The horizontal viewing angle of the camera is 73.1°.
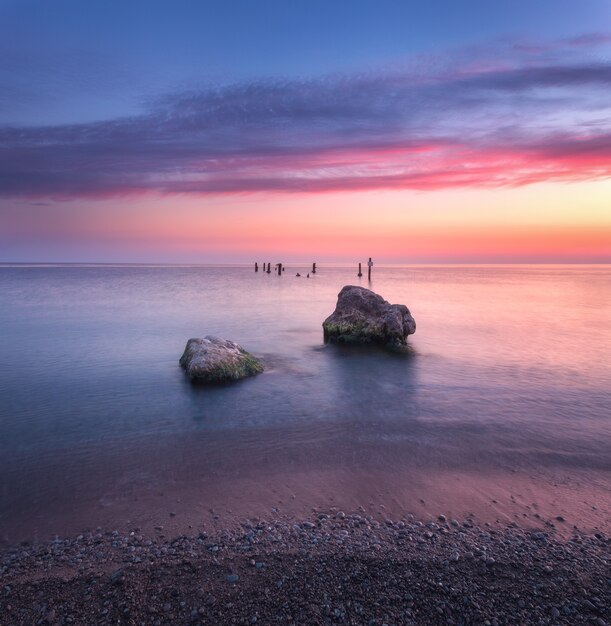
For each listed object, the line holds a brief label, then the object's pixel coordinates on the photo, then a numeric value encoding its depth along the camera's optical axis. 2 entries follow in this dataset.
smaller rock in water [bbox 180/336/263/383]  11.98
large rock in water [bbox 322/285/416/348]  17.48
